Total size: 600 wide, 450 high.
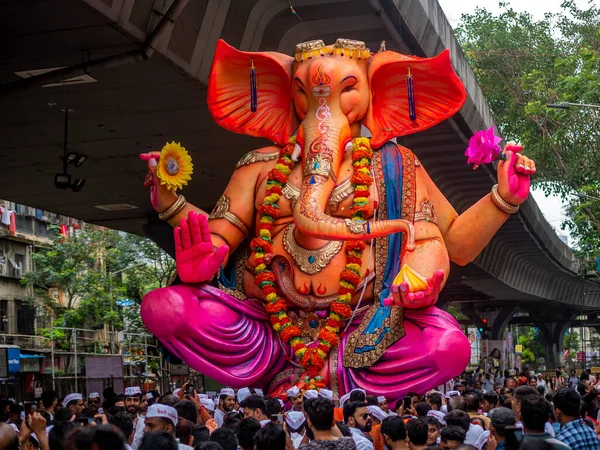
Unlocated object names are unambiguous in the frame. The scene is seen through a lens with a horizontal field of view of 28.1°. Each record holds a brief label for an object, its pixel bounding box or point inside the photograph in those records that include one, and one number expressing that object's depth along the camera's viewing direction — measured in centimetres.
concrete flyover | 1070
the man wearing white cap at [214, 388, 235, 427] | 1070
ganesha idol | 1070
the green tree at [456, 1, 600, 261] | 2452
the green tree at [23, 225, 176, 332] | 3306
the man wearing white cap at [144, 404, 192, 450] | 649
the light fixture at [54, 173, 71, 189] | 1430
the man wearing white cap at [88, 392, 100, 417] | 1088
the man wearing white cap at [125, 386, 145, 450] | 800
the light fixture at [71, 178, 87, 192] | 1466
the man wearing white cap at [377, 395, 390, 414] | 1004
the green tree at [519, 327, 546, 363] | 8400
